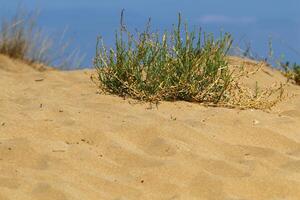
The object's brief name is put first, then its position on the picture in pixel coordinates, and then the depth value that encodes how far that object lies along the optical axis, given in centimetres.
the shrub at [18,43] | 1852
